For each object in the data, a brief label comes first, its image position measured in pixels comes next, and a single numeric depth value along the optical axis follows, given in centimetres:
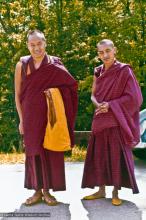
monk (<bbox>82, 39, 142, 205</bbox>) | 536
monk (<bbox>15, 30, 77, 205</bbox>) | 530
